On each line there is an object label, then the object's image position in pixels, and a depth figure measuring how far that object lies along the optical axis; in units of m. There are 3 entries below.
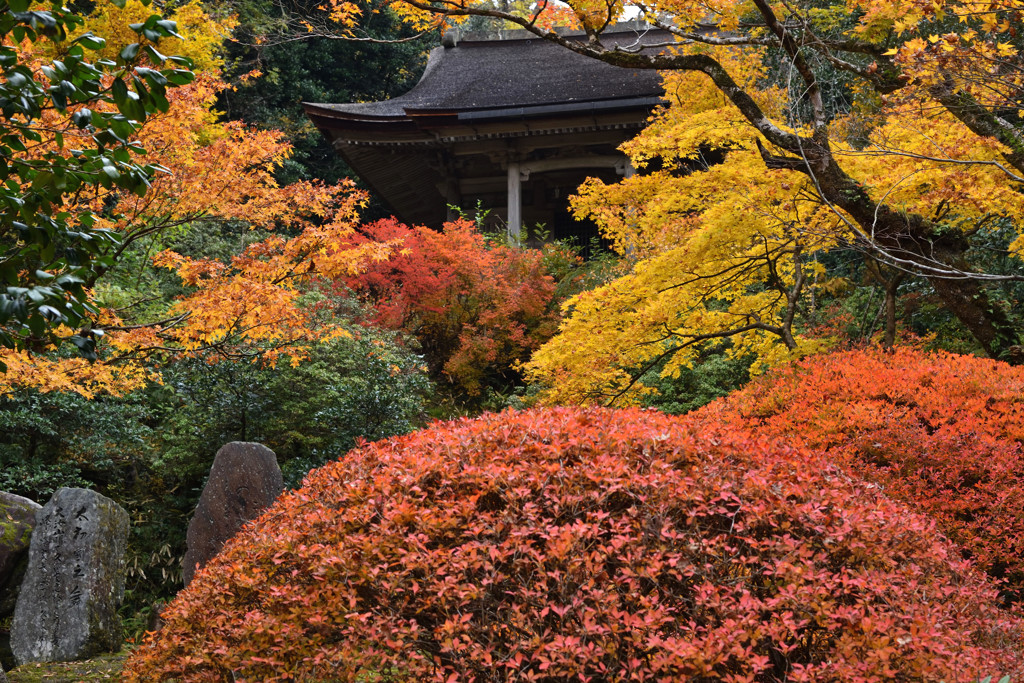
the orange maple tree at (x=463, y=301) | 11.01
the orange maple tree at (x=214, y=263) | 6.28
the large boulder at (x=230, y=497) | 6.45
